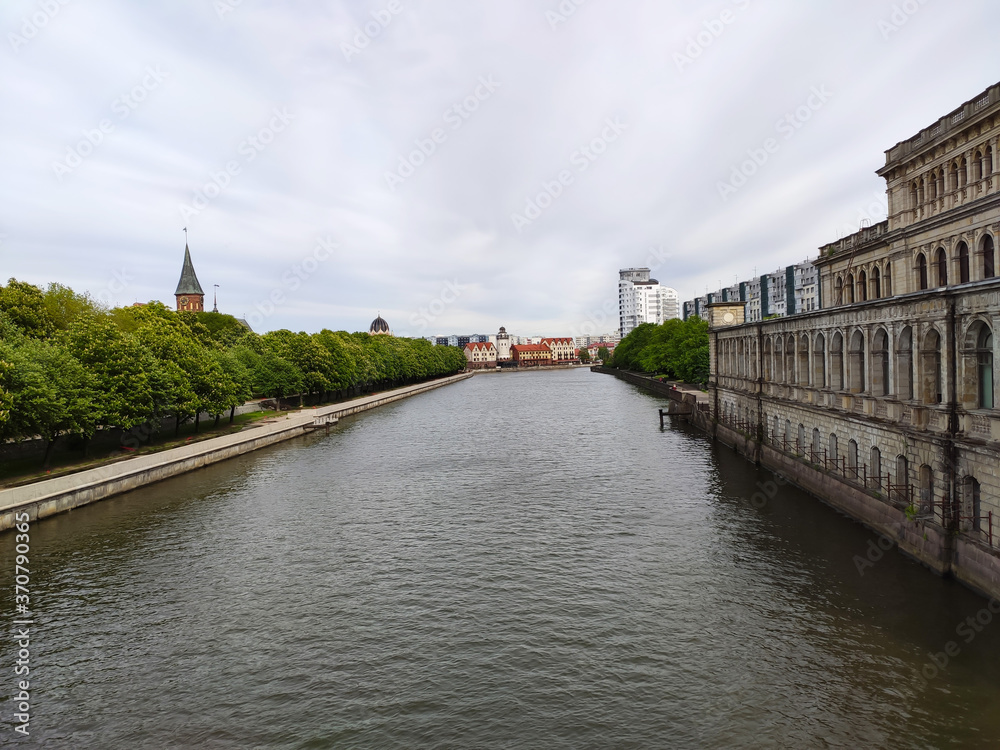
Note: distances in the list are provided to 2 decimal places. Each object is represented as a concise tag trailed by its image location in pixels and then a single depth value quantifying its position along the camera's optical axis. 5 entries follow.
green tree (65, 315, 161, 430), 36.97
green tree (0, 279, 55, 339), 49.75
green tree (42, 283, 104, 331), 56.92
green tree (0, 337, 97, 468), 29.87
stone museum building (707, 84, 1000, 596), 17.95
